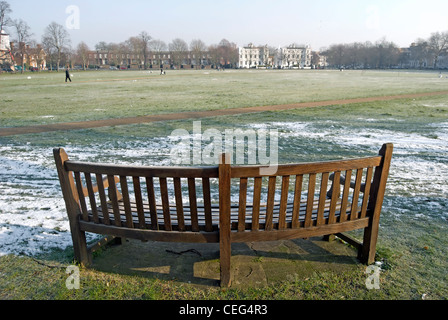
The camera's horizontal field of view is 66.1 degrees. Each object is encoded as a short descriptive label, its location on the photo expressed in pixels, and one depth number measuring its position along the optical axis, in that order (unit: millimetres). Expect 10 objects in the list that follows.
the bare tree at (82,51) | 108638
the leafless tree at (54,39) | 72512
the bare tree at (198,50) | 138875
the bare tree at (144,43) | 128000
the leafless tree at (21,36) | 74812
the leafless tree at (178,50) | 140000
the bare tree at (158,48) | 139000
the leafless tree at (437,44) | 117438
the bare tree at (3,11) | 70769
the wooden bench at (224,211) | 2818
